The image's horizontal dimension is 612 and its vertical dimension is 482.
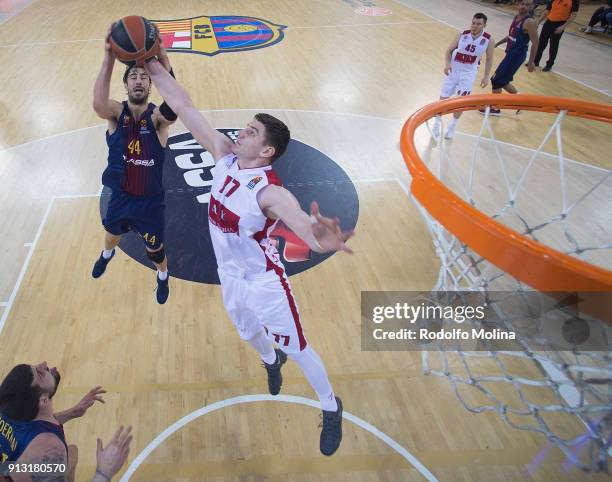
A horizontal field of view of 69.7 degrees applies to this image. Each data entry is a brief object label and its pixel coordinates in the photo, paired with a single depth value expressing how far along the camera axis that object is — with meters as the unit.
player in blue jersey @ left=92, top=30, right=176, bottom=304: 3.15
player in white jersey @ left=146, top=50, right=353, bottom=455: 2.35
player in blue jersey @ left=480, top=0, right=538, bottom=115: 6.68
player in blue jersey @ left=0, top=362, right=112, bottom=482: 2.11
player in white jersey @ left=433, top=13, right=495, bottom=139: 6.11
